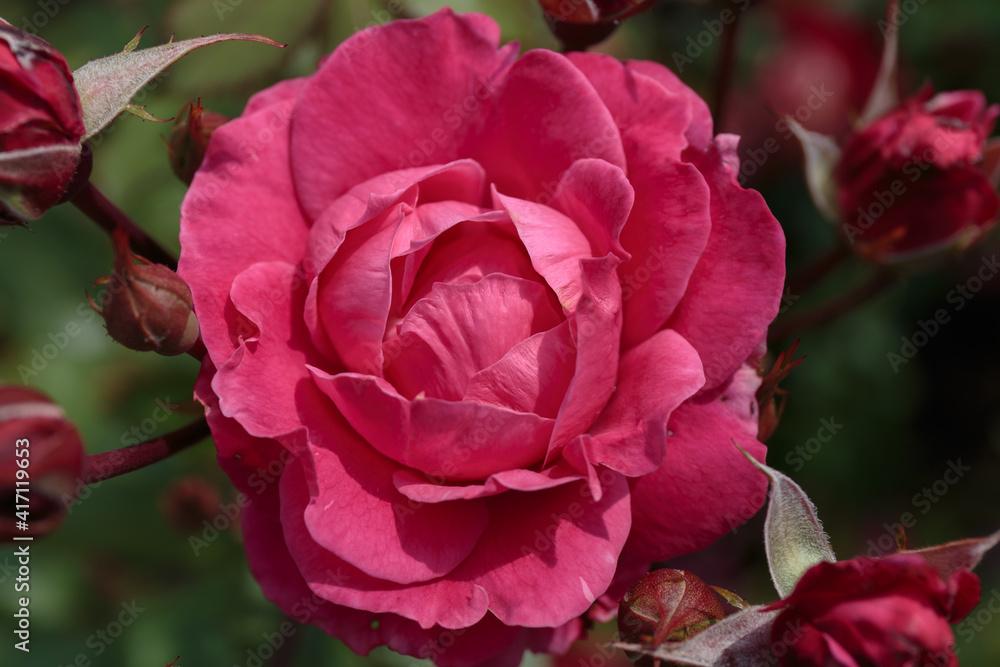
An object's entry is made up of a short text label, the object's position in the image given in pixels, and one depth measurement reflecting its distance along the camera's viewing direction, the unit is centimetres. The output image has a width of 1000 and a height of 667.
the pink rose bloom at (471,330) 36
